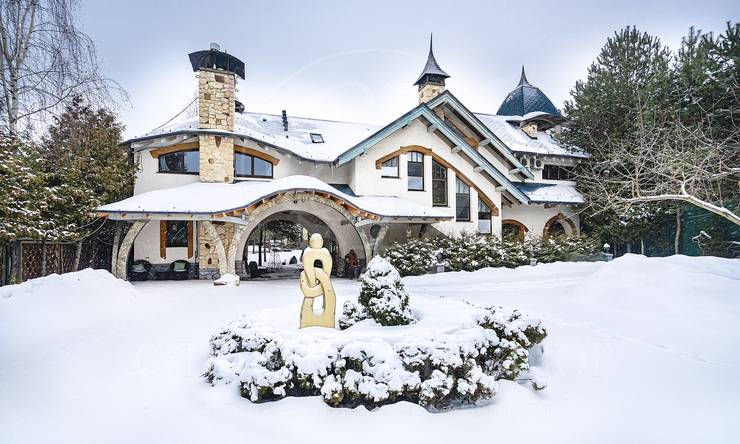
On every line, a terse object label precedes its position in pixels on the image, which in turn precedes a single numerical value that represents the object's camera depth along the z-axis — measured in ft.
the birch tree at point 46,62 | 21.65
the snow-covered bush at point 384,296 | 18.95
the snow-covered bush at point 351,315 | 20.06
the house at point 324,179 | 42.16
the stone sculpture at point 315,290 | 19.27
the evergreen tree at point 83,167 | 23.21
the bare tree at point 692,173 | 25.27
